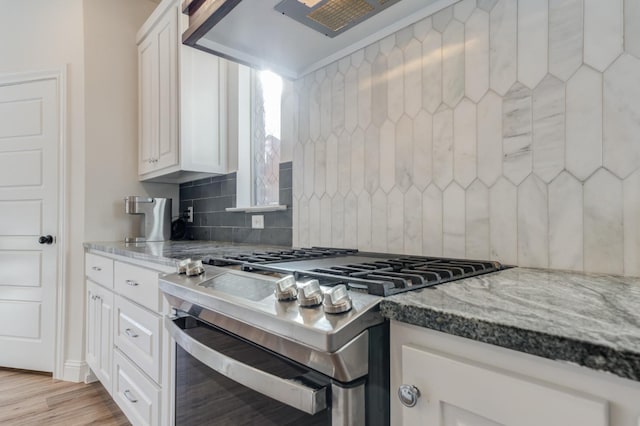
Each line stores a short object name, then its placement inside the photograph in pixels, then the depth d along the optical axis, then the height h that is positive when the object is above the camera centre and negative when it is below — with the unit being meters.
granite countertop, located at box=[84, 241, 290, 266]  1.43 -0.16
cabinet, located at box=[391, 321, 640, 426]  0.41 -0.23
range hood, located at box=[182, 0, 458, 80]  1.20 +0.72
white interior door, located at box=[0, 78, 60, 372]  2.56 -0.01
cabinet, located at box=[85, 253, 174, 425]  1.39 -0.57
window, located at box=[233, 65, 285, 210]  2.22 +0.51
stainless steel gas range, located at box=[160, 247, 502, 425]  0.59 -0.23
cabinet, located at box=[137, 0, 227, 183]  2.16 +0.74
